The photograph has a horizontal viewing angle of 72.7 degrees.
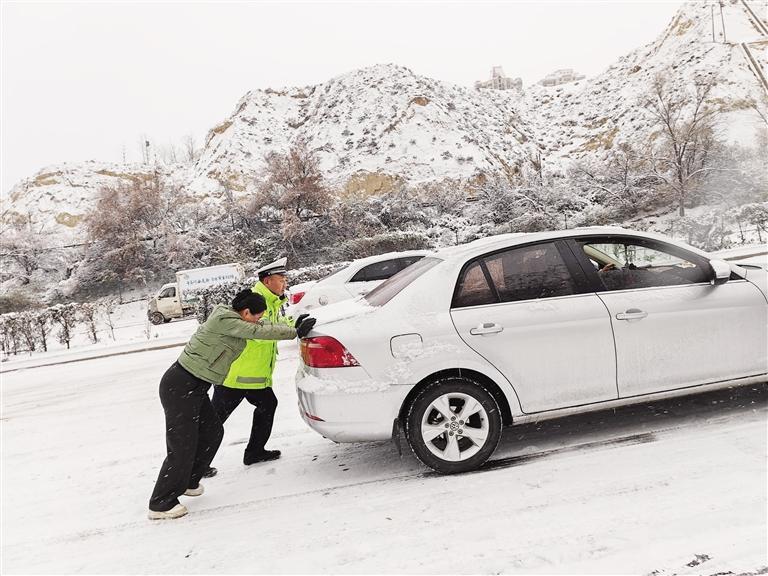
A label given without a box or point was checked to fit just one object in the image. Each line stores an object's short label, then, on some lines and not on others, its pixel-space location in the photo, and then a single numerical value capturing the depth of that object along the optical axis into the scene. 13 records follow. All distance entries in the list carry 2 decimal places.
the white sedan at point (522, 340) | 3.50
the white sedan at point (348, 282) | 8.84
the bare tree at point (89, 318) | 15.77
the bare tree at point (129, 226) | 27.12
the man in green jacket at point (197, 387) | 3.47
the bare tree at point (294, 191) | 28.16
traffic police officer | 4.21
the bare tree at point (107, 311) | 16.46
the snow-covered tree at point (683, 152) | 28.92
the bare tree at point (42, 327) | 15.05
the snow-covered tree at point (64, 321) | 15.22
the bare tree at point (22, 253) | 28.78
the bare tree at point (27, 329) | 14.79
